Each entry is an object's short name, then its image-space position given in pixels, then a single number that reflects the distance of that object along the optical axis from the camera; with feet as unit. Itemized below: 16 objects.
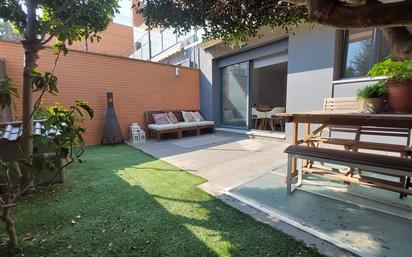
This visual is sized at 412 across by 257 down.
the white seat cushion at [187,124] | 21.73
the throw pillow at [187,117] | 24.32
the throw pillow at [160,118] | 22.31
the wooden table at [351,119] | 5.84
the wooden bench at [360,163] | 5.91
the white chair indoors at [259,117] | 22.35
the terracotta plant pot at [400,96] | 6.15
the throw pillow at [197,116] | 24.91
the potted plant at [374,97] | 6.63
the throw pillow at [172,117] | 23.05
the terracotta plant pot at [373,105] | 6.62
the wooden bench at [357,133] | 8.00
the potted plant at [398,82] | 6.11
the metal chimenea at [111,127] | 19.12
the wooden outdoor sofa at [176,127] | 20.69
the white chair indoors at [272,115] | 21.76
